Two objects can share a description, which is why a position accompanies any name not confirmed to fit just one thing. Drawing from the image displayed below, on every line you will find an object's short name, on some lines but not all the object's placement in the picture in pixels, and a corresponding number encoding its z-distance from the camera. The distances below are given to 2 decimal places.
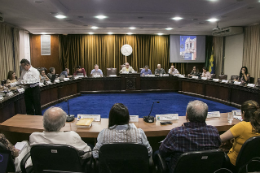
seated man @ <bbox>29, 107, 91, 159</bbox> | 1.74
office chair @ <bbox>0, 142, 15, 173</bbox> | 1.57
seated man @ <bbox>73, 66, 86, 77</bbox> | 8.35
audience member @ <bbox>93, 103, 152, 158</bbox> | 1.66
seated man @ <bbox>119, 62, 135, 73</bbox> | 8.83
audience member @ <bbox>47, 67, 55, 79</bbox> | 6.66
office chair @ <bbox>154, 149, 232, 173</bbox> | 1.44
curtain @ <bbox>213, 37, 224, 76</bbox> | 10.57
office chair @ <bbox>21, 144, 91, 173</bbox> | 1.50
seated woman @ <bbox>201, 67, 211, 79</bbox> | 7.61
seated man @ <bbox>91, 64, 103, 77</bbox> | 8.51
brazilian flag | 10.89
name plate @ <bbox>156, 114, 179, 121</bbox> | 2.66
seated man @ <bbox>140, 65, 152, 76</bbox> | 8.82
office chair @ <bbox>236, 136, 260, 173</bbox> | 1.65
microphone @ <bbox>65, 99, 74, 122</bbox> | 2.62
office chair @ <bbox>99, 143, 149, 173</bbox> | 1.47
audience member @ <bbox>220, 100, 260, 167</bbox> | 1.85
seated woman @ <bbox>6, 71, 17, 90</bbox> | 5.52
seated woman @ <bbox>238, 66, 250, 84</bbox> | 6.36
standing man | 4.40
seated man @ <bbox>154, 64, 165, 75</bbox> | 8.83
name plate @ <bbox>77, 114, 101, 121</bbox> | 2.63
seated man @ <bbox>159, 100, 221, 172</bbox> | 1.63
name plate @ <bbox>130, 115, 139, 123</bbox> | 2.60
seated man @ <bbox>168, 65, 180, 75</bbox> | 8.87
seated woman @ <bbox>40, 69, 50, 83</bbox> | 5.92
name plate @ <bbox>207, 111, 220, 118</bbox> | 2.81
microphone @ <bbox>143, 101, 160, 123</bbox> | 2.58
